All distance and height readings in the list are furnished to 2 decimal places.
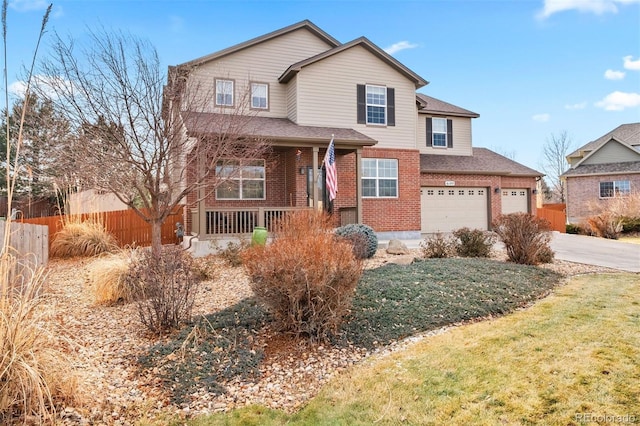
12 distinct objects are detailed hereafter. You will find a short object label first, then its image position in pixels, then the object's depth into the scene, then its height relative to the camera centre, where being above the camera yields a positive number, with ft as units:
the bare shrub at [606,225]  57.11 -1.53
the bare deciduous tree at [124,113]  25.35 +7.35
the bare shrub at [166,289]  15.78 -2.77
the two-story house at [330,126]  43.96 +11.44
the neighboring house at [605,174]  86.22 +9.55
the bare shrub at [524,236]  28.71 -1.53
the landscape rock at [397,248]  35.12 -2.74
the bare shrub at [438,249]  30.63 -2.50
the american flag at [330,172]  36.44 +4.50
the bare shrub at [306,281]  14.06 -2.27
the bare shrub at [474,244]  31.45 -2.20
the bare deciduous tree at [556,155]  133.16 +21.44
